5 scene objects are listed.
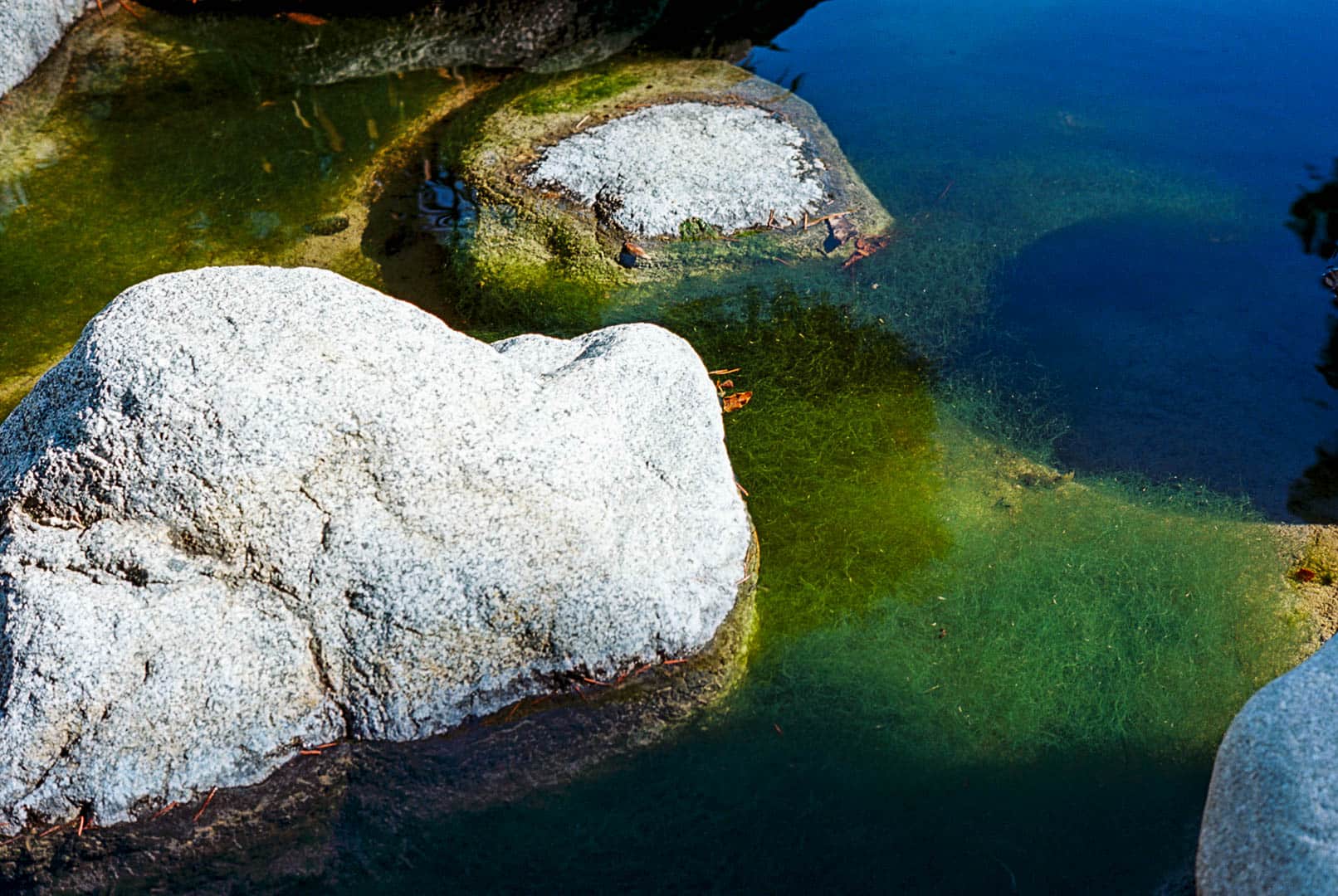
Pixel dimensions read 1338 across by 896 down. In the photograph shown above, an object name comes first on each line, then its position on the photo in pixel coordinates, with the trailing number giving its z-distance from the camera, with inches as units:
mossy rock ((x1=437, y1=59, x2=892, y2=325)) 156.9
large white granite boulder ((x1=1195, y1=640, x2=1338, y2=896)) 72.4
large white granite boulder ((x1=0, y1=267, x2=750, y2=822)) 89.5
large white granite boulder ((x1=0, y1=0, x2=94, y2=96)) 209.3
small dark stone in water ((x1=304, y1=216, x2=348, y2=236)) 167.6
